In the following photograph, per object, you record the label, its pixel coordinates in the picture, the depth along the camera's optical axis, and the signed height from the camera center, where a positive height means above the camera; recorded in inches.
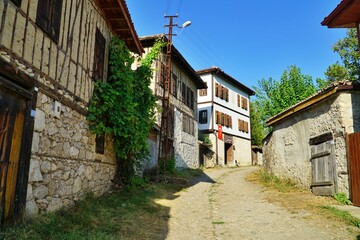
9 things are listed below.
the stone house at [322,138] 326.6 +42.3
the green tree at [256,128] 1386.7 +195.2
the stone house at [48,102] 177.0 +43.9
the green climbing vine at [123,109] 305.7 +62.0
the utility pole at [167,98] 633.6 +150.7
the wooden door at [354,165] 297.4 +7.8
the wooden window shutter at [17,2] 179.2 +95.5
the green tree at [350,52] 900.0 +360.0
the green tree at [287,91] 1061.8 +278.8
